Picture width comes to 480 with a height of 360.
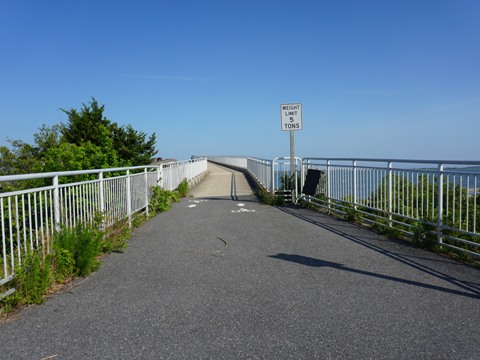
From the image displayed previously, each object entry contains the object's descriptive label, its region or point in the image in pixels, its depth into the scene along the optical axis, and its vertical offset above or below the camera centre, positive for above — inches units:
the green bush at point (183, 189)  653.9 -34.1
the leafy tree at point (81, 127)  1034.1 +106.8
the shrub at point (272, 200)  525.7 -43.6
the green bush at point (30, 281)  164.6 -45.5
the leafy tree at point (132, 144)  1117.1 +68.8
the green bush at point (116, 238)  263.4 -47.6
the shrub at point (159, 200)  461.2 -37.2
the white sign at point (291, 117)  522.9 +61.0
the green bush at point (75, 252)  199.0 -41.3
